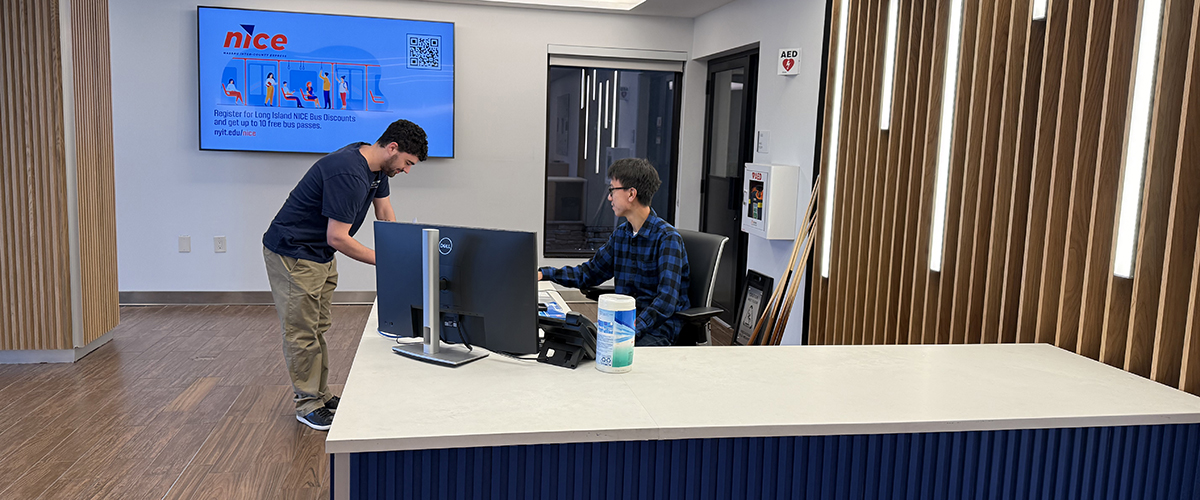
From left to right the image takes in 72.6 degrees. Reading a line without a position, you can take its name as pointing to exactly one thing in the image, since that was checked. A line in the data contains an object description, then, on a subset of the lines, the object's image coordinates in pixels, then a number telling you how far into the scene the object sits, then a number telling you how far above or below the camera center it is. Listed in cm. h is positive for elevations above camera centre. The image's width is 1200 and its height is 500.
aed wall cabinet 476 -18
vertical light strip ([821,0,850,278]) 379 +19
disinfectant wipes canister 213 -44
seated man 314 -39
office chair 325 -49
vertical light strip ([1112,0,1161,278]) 223 +13
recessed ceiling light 641 +125
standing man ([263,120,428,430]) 338 -36
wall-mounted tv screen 604 +55
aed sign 475 +63
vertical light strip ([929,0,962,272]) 298 +17
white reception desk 175 -55
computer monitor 222 -36
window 682 +22
